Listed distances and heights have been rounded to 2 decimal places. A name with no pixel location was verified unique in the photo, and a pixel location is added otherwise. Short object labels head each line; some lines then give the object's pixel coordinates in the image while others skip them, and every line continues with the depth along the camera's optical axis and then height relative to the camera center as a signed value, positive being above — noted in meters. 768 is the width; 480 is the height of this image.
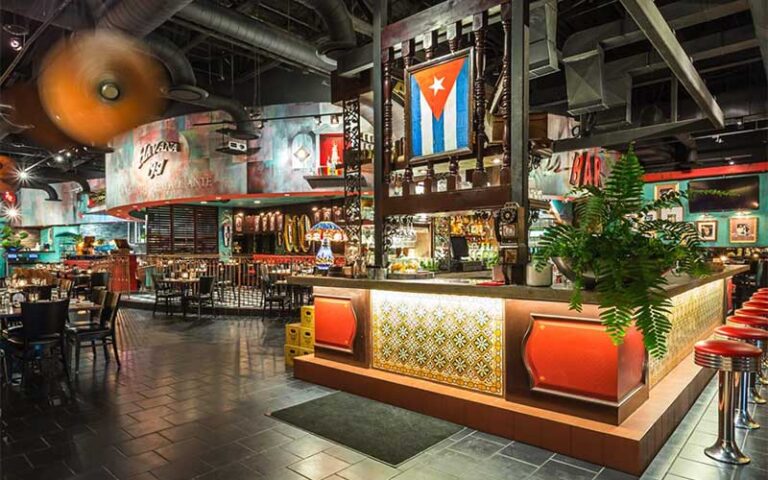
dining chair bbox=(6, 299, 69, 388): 5.35 -1.14
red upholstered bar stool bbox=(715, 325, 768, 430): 3.72 -1.35
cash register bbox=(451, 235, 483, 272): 9.48 -0.50
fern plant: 2.92 -0.12
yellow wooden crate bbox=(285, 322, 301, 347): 6.07 -1.32
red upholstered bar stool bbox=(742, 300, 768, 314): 5.01 -0.84
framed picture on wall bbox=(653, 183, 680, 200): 14.24 +1.46
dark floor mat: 3.59 -1.70
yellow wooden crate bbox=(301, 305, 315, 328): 6.03 -1.08
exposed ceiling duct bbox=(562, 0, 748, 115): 6.40 +2.64
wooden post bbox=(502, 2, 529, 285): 4.02 +1.13
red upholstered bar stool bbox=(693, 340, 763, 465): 3.24 -0.98
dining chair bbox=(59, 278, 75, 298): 11.10 -1.20
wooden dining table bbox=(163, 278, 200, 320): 10.97 -1.42
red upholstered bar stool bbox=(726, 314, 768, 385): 4.34 -0.86
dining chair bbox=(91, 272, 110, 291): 11.92 -1.10
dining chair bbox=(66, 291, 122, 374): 6.07 -1.28
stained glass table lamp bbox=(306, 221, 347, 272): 9.36 +0.05
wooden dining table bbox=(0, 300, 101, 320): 5.61 -0.97
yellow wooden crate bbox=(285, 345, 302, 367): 6.09 -1.58
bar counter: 3.39 -1.17
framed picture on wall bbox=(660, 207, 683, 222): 13.85 +0.65
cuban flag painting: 4.52 +1.33
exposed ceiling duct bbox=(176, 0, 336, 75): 7.53 +3.71
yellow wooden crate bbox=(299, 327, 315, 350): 5.96 -1.35
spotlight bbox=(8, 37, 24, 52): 7.99 +3.48
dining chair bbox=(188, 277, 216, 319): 10.81 -1.32
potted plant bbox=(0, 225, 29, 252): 10.76 +0.00
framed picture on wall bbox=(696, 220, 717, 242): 13.93 +0.12
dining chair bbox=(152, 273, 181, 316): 11.30 -1.46
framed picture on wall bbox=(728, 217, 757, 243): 13.20 +0.08
